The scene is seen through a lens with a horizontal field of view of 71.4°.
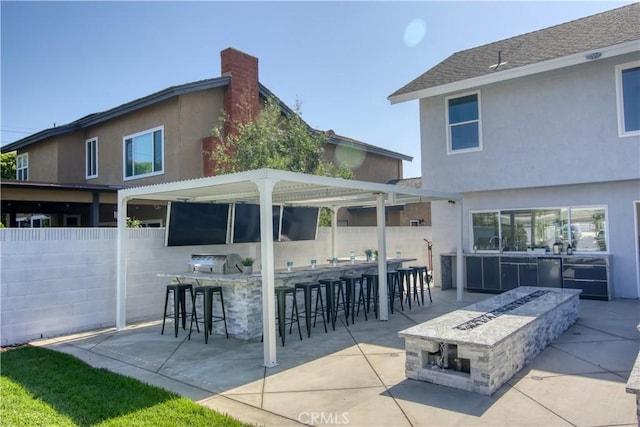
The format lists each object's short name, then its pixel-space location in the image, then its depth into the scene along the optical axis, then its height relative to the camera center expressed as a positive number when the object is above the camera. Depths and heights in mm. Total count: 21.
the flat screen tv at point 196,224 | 8773 +160
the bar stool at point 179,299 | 7402 -1140
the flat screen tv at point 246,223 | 9891 +175
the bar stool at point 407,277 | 9672 -1071
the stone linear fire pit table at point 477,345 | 4562 -1333
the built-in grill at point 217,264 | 7575 -564
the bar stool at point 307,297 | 7188 -1087
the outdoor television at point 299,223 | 11008 +172
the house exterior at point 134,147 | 12383 +2831
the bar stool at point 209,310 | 6918 -1235
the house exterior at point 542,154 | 9523 +1671
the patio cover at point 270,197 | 5703 +672
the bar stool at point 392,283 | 9323 -1180
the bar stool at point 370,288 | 8930 -1204
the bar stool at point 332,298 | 7797 -1226
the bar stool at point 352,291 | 8295 -1203
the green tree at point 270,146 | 11125 +2234
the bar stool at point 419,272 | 9844 -999
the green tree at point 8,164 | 22750 +3638
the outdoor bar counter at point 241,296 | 7129 -1073
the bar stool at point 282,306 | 6648 -1128
